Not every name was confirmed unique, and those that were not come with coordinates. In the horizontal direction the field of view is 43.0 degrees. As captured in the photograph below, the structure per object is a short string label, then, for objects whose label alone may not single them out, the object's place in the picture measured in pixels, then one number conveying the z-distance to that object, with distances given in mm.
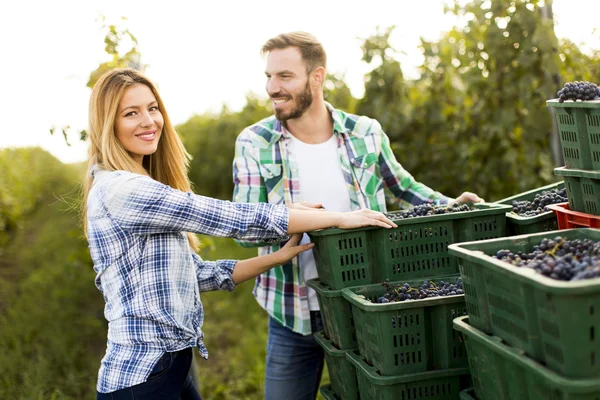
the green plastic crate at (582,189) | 2645
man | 3537
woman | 2643
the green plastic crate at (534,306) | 1814
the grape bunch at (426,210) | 3012
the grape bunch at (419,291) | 2660
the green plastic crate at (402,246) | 2912
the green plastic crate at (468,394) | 2497
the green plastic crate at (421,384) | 2621
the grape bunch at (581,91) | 2646
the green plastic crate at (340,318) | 2977
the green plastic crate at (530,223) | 2898
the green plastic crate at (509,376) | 1858
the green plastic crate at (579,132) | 2611
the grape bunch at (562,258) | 1877
